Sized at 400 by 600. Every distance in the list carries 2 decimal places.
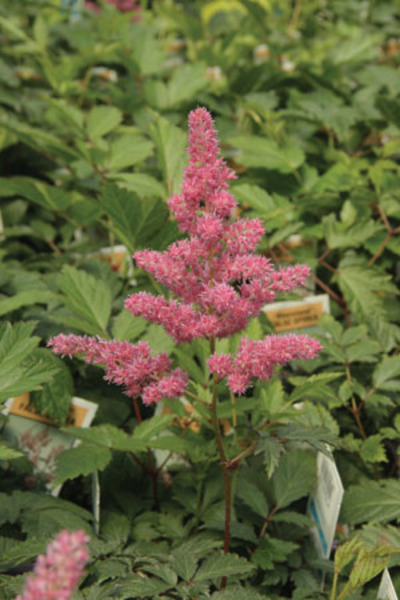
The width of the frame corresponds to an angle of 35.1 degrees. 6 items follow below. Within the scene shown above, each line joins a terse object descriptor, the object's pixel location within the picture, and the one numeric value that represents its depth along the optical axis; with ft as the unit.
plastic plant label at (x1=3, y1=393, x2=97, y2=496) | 3.83
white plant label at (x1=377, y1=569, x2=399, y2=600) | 2.92
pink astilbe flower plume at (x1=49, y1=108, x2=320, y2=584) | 2.41
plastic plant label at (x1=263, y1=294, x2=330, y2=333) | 4.52
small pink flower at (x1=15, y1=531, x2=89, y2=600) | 1.36
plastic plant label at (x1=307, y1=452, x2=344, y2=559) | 3.26
